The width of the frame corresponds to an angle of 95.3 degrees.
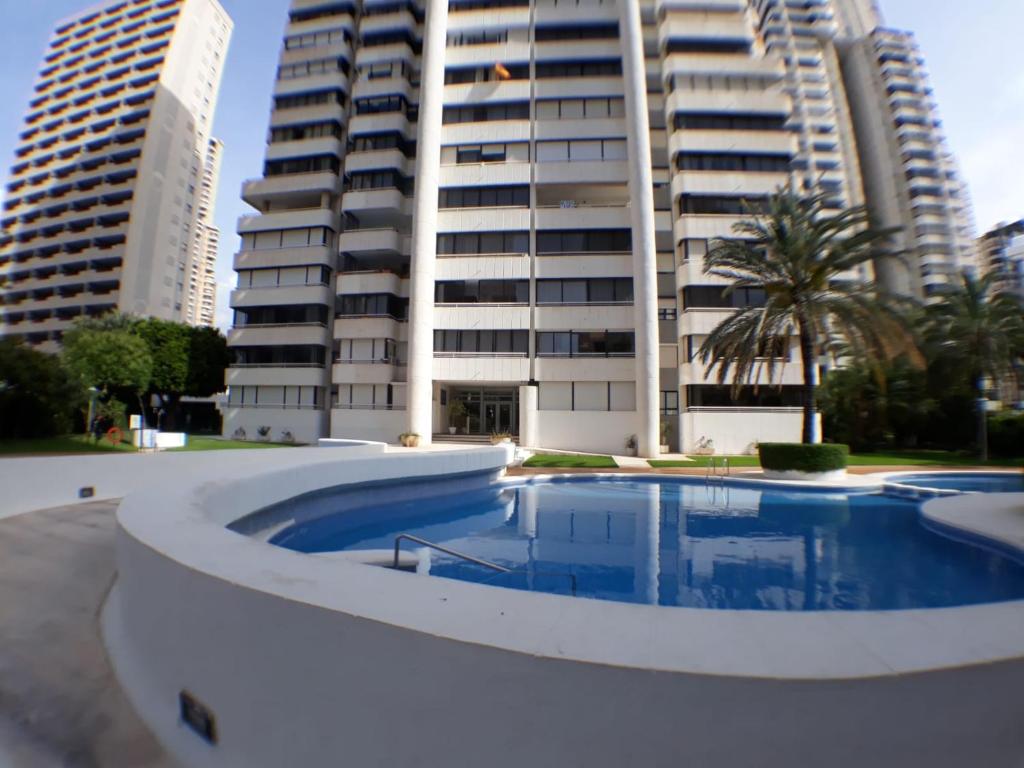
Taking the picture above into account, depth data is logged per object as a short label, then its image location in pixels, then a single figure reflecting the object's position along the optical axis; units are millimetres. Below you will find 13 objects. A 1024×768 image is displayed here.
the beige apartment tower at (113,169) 56031
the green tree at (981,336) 25672
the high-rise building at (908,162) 59188
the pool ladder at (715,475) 16781
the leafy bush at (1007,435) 26781
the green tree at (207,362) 39406
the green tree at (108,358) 26281
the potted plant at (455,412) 31906
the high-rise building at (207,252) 90562
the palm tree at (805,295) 16750
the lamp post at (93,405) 20459
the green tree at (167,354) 37406
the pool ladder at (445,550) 4938
